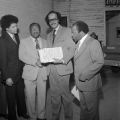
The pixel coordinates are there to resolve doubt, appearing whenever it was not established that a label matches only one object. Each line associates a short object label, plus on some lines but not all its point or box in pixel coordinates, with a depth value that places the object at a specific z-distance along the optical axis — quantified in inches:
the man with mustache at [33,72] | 125.0
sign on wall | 230.4
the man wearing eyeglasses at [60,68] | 119.9
